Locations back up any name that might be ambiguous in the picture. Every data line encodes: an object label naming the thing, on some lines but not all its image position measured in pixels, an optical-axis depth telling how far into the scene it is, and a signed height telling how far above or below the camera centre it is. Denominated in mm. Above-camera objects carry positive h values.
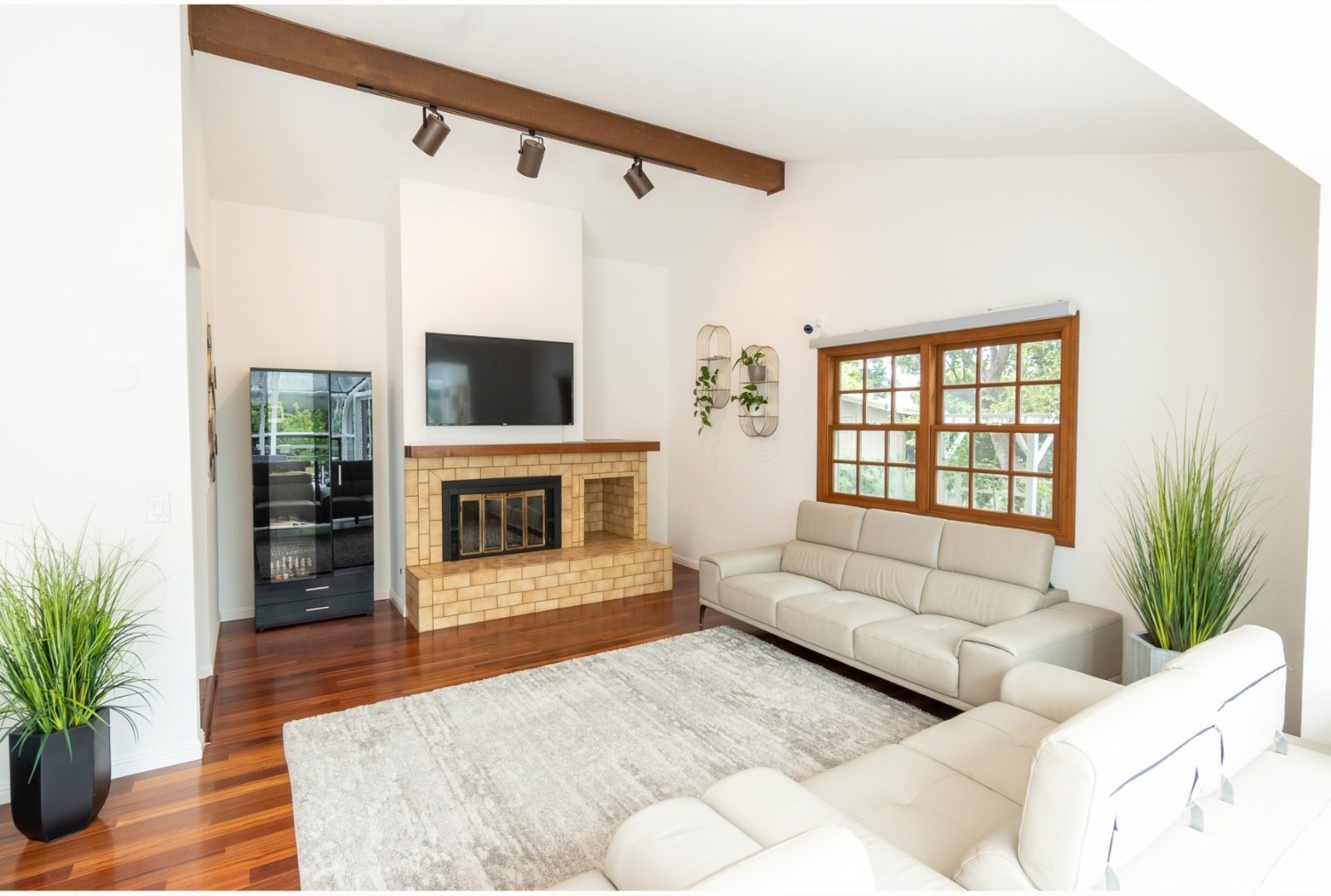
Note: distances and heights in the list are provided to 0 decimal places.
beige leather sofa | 3039 -995
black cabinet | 4480 -502
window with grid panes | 3684 -20
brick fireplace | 4715 -996
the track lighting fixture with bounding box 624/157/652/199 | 4418 +1628
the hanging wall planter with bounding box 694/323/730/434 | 5980 +455
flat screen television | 4953 +319
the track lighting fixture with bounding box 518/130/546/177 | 3980 +1612
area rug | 2225 -1424
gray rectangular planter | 2710 -981
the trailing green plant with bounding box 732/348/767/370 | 5461 +525
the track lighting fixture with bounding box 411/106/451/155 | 3662 +1616
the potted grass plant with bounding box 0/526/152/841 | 2256 -935
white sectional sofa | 1312 -926
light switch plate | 2740 -353
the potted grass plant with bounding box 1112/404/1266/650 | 2660 -512
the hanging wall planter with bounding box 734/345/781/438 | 5449 +267
